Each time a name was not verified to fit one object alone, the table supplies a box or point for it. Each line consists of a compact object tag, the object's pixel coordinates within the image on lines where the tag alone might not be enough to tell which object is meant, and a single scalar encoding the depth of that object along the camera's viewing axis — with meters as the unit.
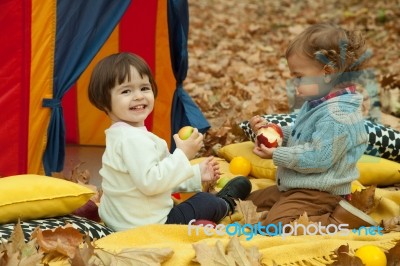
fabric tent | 6.05
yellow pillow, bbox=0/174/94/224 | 4.86
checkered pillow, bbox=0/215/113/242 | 4.70
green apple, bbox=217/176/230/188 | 6.26
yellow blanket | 4.48
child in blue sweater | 5.14
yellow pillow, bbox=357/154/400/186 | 6.45
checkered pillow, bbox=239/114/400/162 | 6.69
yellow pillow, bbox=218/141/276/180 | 6.50
